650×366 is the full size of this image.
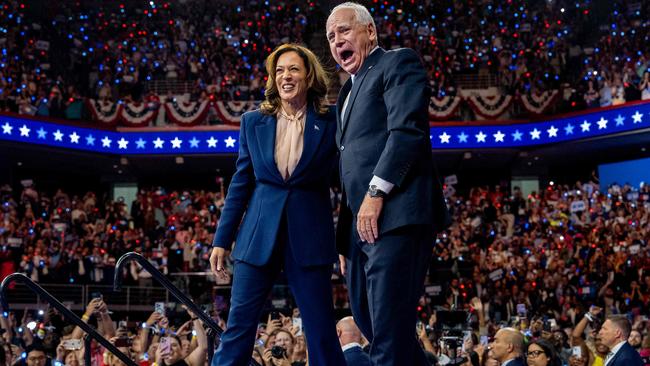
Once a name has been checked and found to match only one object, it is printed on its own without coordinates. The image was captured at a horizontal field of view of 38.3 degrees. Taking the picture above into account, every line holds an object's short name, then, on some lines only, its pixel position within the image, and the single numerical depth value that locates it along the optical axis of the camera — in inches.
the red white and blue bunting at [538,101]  855.7
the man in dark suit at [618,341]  255.6
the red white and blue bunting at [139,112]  844.0
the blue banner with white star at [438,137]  840.9
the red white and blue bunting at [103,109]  835.4
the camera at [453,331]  203.2
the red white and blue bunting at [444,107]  845.2
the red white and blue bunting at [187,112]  839.1
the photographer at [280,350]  256.8
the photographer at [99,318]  237.9
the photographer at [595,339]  281.5
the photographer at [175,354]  257.4
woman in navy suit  145.4
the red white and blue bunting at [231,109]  828.0
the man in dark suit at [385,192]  129.6
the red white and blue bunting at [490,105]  851.4
